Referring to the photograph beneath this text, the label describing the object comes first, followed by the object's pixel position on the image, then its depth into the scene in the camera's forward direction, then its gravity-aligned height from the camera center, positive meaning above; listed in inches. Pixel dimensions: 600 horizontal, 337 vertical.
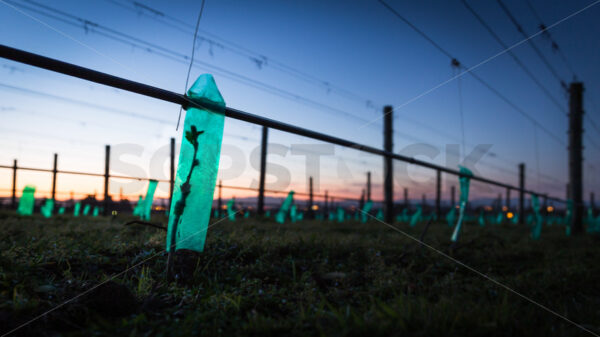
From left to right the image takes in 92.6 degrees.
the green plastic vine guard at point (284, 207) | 370.0 -32.4
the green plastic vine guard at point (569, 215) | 378.1 -31.9
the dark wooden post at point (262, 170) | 436.8 +17.8
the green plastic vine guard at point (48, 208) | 367.2 -45.0
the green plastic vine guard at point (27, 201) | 337.7 -34.0
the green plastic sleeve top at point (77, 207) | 553.0 -64.4
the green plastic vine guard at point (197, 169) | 72.8 +2.7
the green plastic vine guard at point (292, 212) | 476.1 -50.6
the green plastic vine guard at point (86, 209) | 572.3 -69.0
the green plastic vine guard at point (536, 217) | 291.2 -27.1
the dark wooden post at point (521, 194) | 765.3 -9.5
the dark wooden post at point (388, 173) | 390.3 +16.8
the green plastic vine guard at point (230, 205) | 474.5 -44.0
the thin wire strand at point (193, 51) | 75.9 +34.3
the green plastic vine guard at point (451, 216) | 400.8 -39.8
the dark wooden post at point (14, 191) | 368.3 -23.4
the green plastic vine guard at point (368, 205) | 528.2 -38.3
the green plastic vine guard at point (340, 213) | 612.8 -63.5
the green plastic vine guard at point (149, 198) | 301.6 -22.7
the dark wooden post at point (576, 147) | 377.4 +60.5
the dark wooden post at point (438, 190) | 621.0 -6.4
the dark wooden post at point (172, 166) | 354.3 +14.8
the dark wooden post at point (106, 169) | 329.7 +7.7
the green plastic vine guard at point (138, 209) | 377.2 -43.6
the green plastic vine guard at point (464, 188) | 180.5 +0.3
